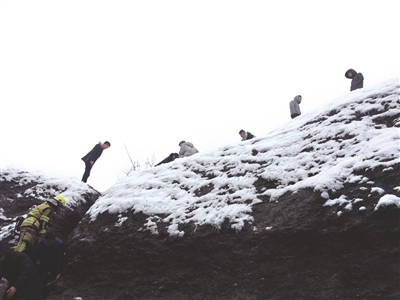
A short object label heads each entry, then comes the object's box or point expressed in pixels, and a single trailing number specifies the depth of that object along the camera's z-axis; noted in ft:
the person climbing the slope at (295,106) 40.01
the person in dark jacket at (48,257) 22.17
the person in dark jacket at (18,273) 17.83
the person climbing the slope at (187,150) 41.86
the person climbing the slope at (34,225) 22.76
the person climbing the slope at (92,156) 40.57
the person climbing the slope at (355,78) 36.45
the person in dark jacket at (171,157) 43.41
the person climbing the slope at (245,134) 41.01
